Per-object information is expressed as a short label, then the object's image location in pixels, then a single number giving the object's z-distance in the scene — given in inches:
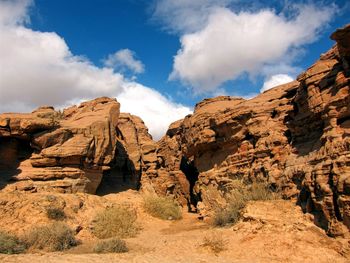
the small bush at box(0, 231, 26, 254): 422.9
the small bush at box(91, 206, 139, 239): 608.1
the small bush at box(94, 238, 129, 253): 443.9
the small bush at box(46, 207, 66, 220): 620.4
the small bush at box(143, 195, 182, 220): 815.1
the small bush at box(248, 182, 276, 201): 533.6
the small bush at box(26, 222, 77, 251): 473.1
